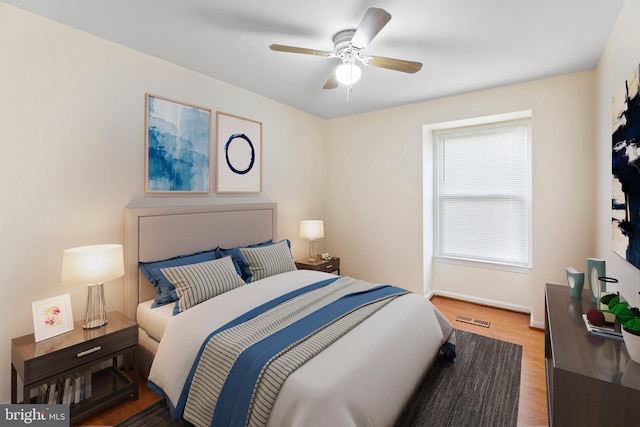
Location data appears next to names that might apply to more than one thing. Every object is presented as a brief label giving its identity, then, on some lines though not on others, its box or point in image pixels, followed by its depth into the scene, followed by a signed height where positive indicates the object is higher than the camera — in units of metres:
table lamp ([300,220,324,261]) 3.96 -0.23
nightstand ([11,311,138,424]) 1.72 -0.92
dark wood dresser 1.10 -0.65
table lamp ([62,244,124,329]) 1.94 -0.39
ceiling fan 1.79 +1.11
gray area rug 1.90 -1.32
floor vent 3.36 -1.26
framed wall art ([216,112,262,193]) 3.19 +0.66
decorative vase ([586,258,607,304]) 1.92 -0.41
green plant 1.19 -0.44
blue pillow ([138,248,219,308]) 2.36 -0.53
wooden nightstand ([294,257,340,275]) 3.81 -0.69
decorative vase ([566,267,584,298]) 2.00 -0.49
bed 1.41 -0.75
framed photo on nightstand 1.87 -0.68
